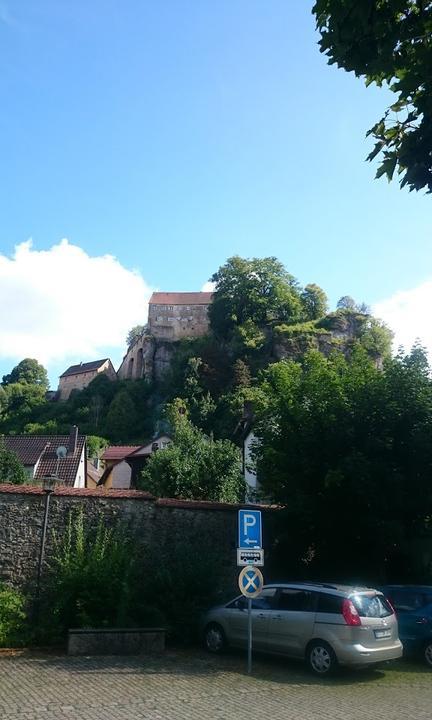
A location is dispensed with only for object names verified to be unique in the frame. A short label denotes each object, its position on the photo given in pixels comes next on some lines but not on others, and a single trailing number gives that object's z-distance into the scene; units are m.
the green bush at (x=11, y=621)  11.73
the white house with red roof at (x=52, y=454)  40.34
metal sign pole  10.48
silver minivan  10.33
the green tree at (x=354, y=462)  14.95
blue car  12.09
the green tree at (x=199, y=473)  24.84
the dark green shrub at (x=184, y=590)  12.84
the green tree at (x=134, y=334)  119.31
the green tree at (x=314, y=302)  97.12
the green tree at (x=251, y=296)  92.44
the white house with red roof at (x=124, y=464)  46.34
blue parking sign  10.98
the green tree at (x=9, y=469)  29.75
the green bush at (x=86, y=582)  12.30
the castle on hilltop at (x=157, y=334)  111.75
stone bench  11.49
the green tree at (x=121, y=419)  93.44
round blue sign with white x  10.51
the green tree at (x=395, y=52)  6.04
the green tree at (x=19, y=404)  107.62
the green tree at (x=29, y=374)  131.75
